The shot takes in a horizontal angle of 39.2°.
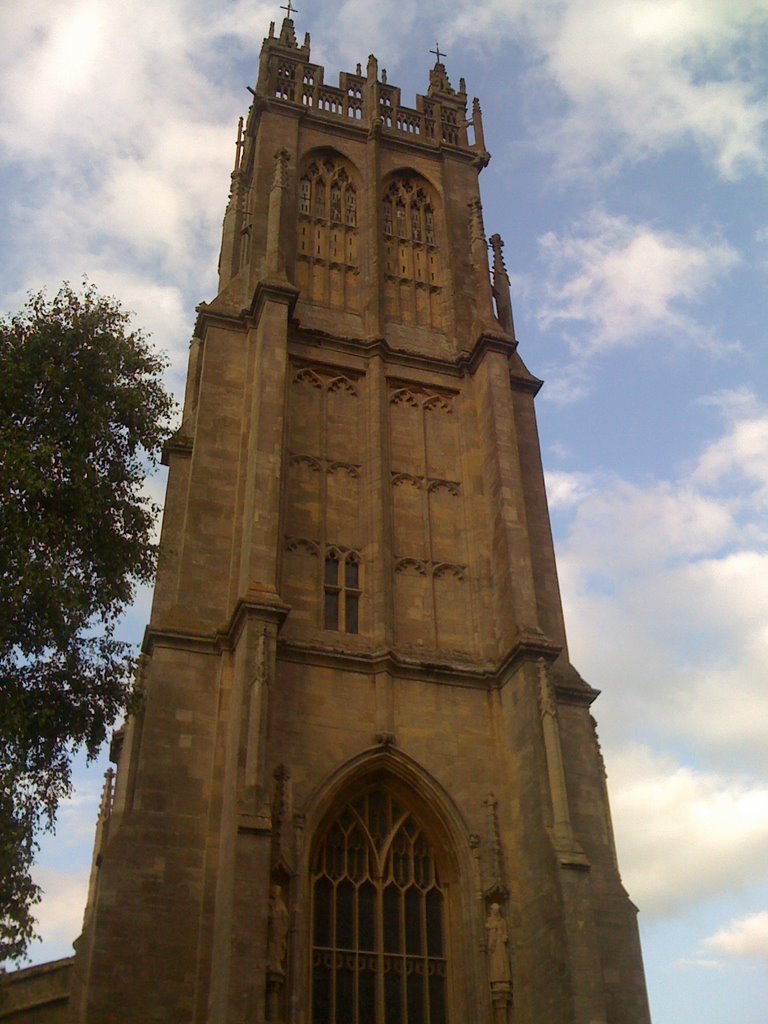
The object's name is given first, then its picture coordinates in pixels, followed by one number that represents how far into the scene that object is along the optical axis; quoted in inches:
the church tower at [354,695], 603.8
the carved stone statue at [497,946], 634.8
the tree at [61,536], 488.7
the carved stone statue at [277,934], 579.5
